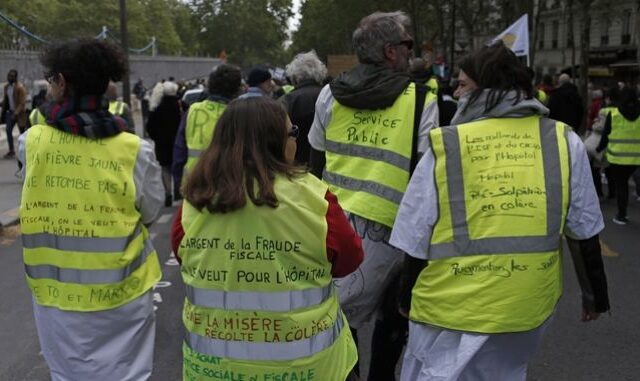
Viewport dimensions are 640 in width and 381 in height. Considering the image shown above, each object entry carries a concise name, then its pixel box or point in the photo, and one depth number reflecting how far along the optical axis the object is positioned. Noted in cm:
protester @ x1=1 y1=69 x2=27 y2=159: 1500
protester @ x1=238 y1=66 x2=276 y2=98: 677
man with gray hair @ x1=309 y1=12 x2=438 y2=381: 324
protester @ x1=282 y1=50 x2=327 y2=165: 492
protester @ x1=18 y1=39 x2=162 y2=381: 282
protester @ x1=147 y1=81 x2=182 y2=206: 1023
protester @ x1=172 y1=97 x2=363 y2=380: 212
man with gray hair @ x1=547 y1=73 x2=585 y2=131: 1152
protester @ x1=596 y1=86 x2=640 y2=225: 924
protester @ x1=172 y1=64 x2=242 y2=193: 646
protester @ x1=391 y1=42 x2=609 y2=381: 255
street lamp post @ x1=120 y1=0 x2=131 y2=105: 1850
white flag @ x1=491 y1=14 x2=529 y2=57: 1372
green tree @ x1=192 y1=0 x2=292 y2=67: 8431
